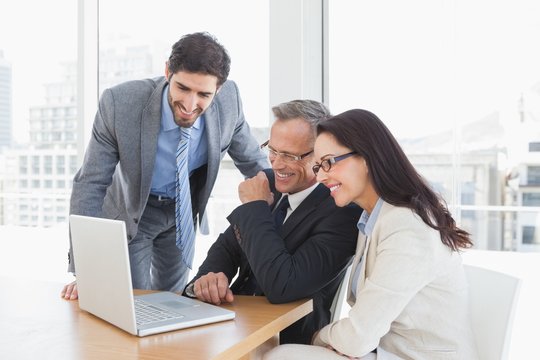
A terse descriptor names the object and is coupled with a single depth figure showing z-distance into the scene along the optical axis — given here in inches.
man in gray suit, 79.0
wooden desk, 49.9
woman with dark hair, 59.1
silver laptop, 53.2
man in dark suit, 67.0
